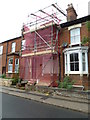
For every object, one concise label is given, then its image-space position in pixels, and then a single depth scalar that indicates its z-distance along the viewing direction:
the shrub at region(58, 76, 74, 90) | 9.38
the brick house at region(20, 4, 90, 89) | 10.11
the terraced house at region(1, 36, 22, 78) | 16.56
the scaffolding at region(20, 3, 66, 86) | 11.83
